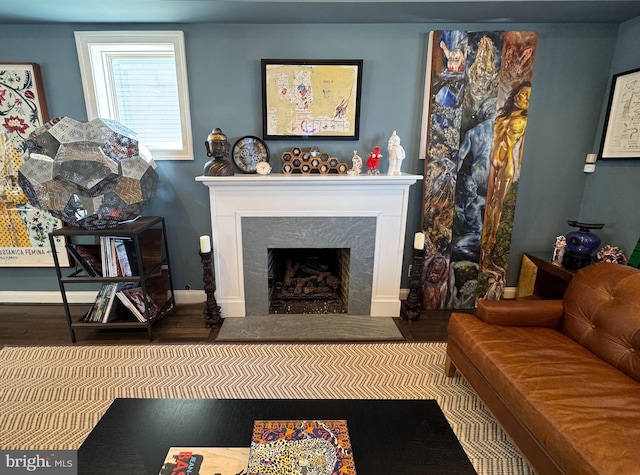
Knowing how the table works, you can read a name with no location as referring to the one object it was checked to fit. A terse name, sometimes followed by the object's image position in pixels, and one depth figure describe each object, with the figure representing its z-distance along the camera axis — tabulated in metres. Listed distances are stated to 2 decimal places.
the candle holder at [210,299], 2.42
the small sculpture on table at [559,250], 2.44
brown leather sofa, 1.09
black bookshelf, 2.14
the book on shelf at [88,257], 2.24
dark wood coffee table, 0.99
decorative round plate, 2.48
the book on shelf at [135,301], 2.33
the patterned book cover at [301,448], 0.96
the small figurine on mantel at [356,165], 2.39
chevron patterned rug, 1.56
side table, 2.40
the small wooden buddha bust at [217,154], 2.26
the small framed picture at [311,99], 2.36
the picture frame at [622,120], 2.25
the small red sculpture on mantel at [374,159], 2.38
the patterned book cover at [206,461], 0.95
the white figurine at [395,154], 2.37
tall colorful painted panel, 2.35
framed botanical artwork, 2.39
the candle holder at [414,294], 2.55
